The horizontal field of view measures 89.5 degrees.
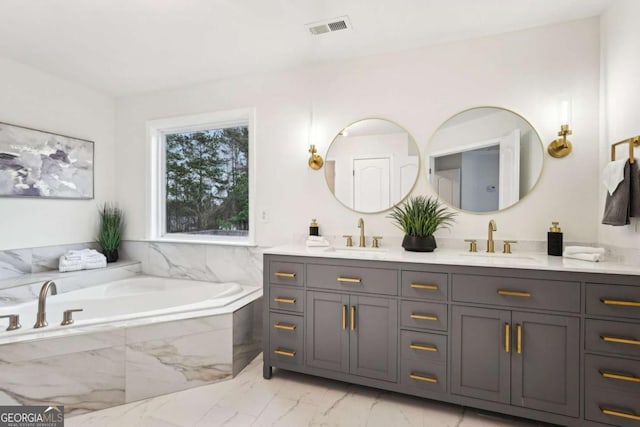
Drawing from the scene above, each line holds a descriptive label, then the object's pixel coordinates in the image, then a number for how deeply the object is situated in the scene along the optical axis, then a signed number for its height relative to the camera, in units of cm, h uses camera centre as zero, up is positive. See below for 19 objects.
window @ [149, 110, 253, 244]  313 +35
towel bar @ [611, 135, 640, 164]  167 +36
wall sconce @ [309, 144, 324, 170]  270 +43
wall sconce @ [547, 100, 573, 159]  207 +49
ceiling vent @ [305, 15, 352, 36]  212 +126
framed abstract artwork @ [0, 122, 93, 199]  266 +42
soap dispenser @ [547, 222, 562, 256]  201 -17
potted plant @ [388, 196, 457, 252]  220 -6
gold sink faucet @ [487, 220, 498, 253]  218 -17
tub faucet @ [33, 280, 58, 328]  194 -60
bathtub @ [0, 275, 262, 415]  178 -87
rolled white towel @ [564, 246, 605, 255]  180 -21
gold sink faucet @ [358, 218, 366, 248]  251 -18
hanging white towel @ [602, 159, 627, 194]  171 +21
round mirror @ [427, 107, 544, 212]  219 +38
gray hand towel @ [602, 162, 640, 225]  169 +5
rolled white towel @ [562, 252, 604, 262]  177 -24
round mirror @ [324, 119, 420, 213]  248 +38
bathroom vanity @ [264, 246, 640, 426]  157 -66
